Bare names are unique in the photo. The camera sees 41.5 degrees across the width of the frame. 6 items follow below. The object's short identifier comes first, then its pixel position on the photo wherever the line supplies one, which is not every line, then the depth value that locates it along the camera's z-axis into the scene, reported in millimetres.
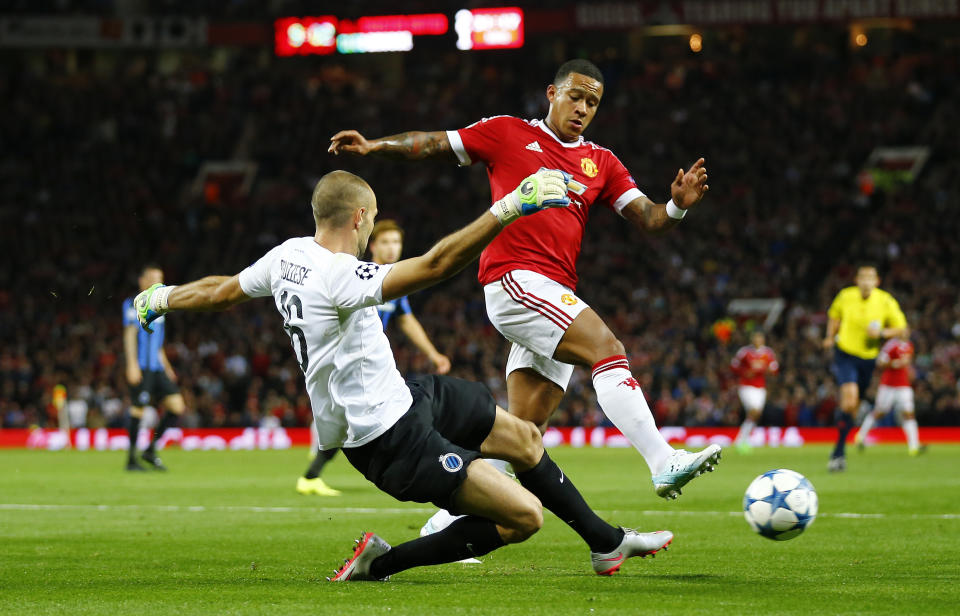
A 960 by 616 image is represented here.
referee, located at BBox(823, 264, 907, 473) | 15133
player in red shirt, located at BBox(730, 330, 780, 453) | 23031
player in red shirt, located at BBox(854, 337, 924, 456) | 18594
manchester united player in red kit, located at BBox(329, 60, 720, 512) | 6578
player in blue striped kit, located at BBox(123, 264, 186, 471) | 16031
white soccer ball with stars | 6293
